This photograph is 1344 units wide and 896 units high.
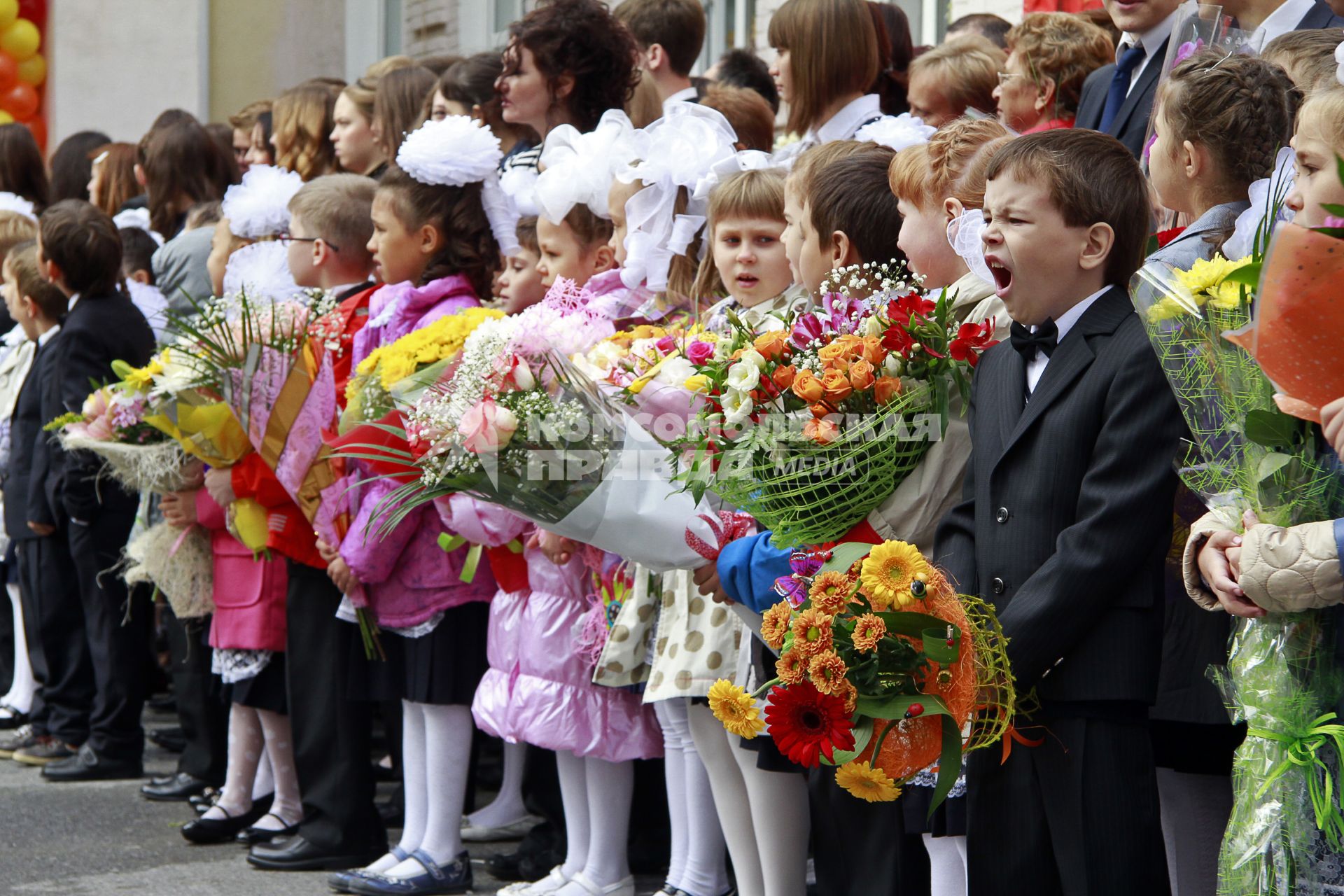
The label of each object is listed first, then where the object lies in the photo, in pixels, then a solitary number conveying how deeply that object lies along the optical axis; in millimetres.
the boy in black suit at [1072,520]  5309
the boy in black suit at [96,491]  12773
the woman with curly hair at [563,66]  10359
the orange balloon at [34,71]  28625
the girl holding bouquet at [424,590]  9414
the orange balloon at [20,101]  28453
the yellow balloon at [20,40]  28312
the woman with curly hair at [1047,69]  10016
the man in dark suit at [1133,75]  8195
